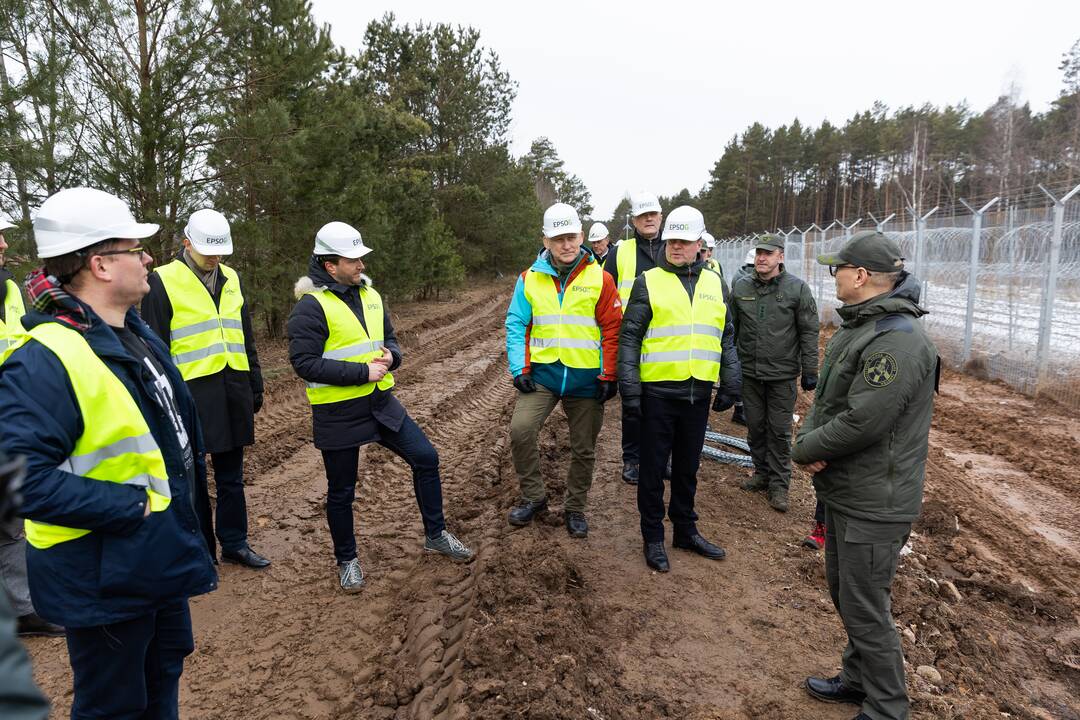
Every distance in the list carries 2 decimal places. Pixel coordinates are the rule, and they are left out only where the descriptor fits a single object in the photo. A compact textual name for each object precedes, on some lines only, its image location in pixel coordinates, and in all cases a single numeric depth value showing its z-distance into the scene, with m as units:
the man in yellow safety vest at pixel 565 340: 4.27
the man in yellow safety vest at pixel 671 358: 3.97
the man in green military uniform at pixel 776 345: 5.05
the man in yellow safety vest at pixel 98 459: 1.80
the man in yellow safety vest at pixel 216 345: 3.95
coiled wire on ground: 6.09
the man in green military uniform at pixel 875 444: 2.55
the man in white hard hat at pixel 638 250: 5.36
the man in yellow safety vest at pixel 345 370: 3.76
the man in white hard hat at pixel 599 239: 7.88
